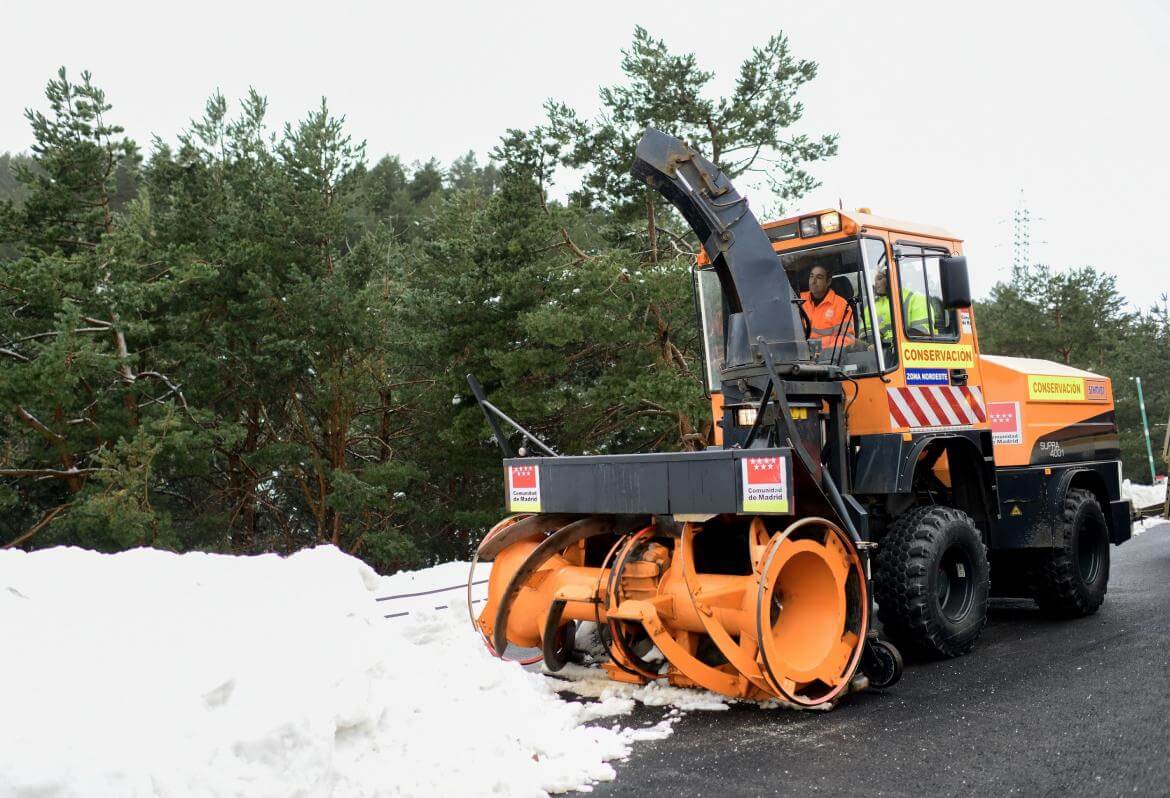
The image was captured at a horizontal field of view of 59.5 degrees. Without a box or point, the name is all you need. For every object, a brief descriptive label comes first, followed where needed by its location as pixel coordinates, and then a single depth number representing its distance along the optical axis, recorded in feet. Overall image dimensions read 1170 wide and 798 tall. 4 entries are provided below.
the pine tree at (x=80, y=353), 51.29
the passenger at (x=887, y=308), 21.09
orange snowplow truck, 17.79
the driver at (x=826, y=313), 21.20
